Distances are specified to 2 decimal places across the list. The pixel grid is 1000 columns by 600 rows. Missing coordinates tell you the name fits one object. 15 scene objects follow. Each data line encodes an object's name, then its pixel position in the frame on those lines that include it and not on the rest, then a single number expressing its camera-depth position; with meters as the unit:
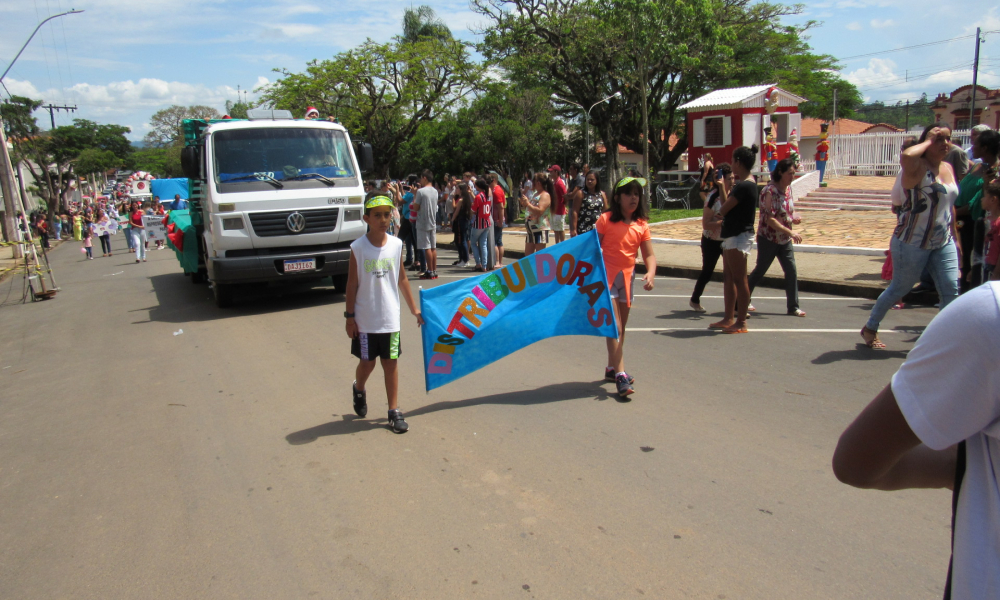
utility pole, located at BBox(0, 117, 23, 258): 22.84
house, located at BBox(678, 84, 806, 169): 27.81
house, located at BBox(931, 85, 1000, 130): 50.19
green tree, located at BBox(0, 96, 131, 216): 46.31
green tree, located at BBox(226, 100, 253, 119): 69.86
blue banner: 5.31
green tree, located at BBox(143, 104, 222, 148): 87.89
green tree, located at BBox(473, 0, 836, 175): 23.97
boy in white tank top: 4.96
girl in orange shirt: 5.60
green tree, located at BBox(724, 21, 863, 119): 38.69
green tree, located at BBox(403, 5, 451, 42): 44.89
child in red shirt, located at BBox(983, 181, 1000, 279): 5.73
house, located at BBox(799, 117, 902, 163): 44.03
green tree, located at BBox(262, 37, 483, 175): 34.47
